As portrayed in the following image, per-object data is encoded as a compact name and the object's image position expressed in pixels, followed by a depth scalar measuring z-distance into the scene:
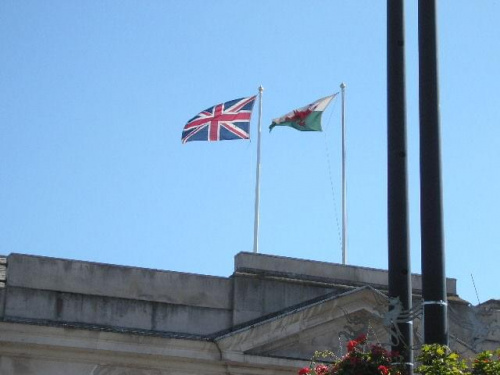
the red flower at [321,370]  10.02
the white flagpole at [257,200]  25.69
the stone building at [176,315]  22.08
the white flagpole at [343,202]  26.23
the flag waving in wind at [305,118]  28.06
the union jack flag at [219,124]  26.76
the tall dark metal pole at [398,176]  9.84
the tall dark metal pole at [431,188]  9.77
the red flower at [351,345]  9.82
